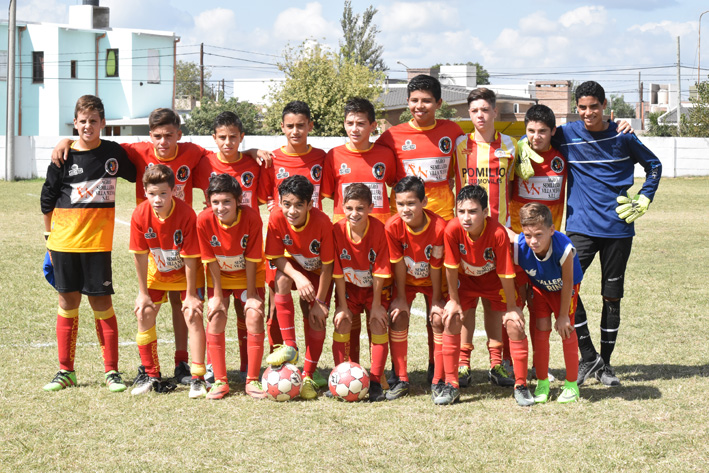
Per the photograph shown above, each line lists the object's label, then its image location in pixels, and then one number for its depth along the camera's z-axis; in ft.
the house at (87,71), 124.98
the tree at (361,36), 203.75
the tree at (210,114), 142.00
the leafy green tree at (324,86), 117.08
